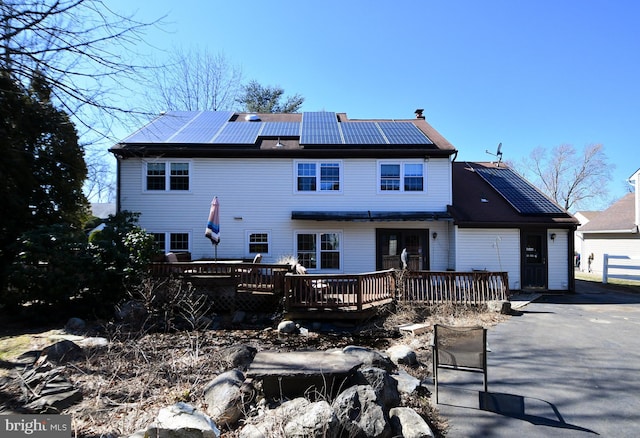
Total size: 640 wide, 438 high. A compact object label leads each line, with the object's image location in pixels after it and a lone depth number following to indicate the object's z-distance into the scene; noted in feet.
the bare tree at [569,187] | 131.75
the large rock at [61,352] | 18.31
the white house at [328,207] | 43.93
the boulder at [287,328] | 28.66
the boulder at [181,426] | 10.19
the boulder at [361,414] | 10.72
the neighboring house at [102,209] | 98.23
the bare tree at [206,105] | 84.64
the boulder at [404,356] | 18.88
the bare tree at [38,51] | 11.89
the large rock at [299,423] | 10.06
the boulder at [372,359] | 16.60
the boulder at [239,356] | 17.69
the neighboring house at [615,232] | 61.00
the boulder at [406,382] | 14.64
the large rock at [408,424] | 10.90
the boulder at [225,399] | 12.25
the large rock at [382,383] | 12.91
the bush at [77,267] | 27.73
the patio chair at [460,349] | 14.39
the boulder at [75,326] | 25.24
